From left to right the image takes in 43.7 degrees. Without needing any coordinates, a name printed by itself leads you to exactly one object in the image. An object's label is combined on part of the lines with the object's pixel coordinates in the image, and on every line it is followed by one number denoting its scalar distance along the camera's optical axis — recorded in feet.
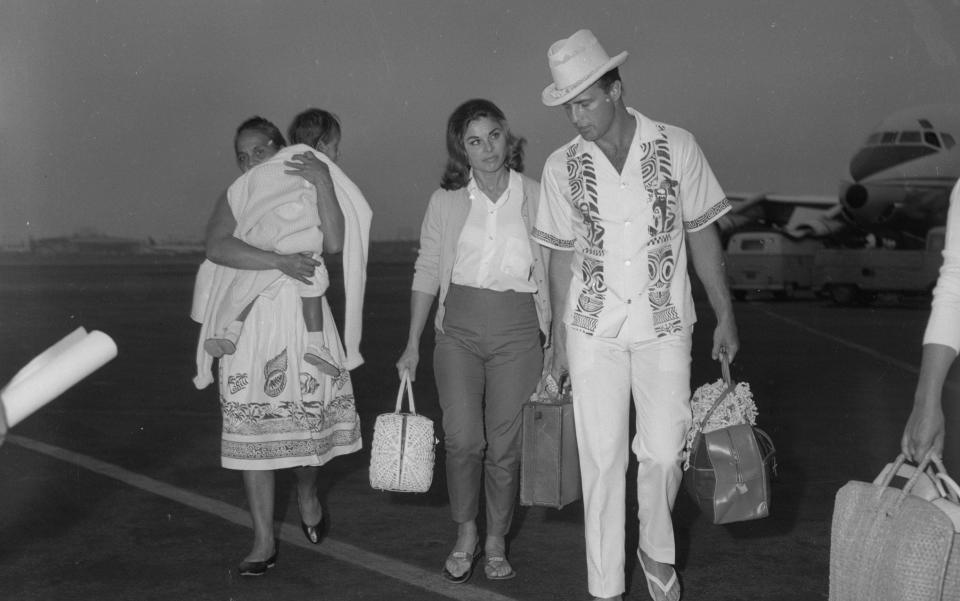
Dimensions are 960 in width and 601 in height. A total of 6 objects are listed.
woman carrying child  16.81
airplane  98.99
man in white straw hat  14.24
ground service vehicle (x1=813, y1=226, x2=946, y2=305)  90.07
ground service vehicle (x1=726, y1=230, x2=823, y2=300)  101.14
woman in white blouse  16.61
